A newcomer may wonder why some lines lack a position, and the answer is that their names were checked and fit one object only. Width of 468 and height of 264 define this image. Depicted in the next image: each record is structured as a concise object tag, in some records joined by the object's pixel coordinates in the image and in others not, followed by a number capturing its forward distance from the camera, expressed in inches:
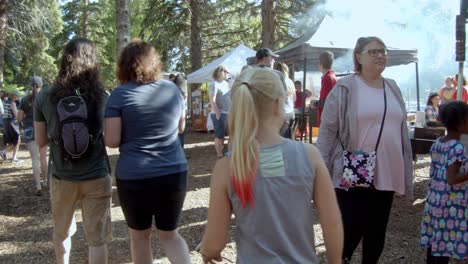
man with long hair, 115.0
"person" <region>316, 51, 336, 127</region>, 246.1
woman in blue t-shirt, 111.9
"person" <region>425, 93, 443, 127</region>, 312.7
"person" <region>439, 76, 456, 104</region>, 354.9
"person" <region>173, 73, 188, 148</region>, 305.7
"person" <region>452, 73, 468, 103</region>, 327.9
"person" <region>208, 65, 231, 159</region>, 316.5
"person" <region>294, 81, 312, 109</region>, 400.6
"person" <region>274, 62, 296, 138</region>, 196.3
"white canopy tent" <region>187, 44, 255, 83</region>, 551.5
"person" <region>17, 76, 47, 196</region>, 273.3
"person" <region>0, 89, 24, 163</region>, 405.4
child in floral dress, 129.3
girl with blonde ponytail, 62.0
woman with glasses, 119.5
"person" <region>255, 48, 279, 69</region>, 196.5
